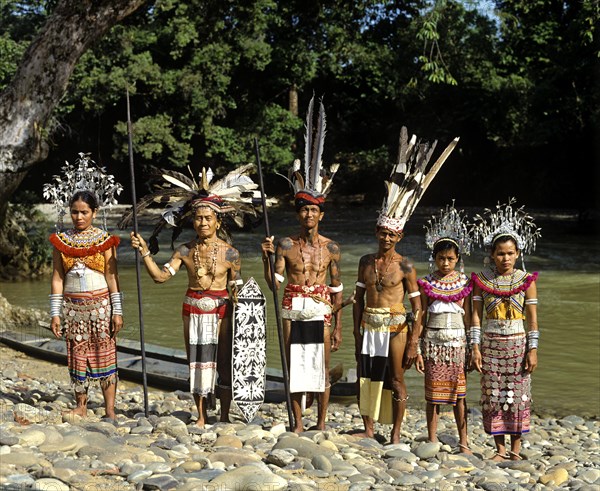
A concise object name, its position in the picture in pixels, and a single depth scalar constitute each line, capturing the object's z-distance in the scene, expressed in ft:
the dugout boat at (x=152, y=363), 28.99
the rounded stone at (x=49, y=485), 13.87
